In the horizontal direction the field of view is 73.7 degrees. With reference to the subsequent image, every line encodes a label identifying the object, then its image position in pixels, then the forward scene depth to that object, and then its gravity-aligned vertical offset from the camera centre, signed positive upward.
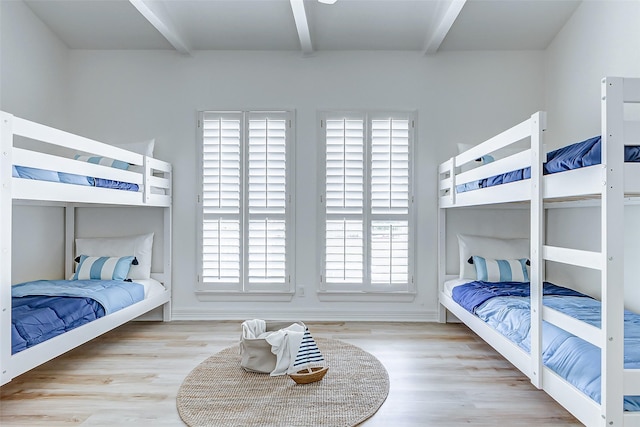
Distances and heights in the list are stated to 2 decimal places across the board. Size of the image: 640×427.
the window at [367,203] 3.87 +0.12
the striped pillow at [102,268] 3.47 -0.44
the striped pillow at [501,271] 3.46 -0.43
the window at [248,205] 3.88 +0.10
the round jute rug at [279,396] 2.03 -0.96
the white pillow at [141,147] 3.74 +0.60
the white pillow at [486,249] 3.66 -0.27
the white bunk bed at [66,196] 1.94 +0.12
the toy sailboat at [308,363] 2.41 -0.89
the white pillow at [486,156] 3.44 +0.54
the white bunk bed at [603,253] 1.50 -0.14
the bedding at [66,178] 2.16 +0.21
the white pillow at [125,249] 3.71 -0.30
